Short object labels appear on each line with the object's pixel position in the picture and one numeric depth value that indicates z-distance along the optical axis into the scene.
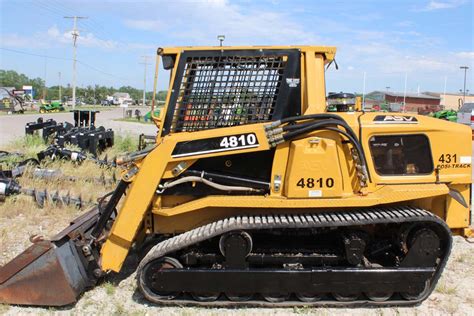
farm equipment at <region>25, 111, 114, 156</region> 11.50
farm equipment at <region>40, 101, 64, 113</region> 48.34
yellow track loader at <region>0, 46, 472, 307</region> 4.11
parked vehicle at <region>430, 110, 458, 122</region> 23.85
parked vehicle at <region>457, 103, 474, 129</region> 17.52
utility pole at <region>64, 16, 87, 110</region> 42.16
